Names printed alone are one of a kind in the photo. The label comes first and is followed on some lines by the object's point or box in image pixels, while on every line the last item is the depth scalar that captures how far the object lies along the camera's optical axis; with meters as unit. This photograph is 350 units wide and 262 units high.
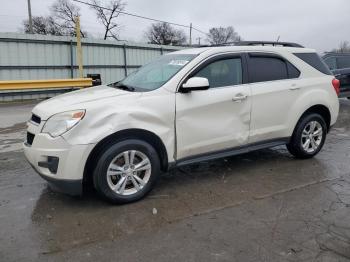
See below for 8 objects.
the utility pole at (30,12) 35.17
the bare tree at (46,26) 54.44
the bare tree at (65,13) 54.89
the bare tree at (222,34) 71.49
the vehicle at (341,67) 11.92
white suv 4.04
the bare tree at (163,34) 62.84
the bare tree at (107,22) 54.50
